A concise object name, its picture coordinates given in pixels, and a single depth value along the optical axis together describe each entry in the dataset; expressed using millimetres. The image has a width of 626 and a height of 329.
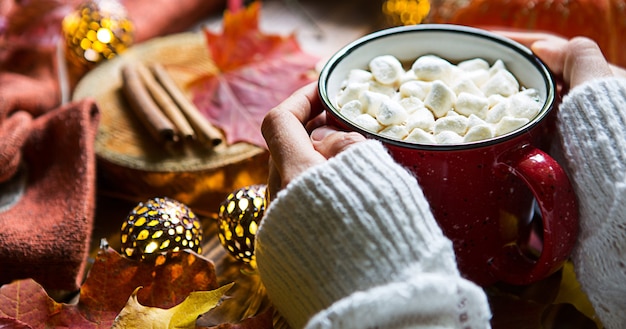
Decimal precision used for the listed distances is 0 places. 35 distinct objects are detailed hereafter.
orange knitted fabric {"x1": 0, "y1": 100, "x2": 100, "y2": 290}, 589
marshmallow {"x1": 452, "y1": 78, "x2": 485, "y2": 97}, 526
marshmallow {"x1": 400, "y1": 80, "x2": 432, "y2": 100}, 528
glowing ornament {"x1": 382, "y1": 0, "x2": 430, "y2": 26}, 920
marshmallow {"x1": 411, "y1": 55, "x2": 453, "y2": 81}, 541
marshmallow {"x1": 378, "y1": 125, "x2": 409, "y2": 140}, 491
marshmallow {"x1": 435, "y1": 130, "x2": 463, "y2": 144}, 480
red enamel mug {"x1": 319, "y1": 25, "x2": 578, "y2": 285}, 466
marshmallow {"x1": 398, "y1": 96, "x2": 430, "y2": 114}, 515
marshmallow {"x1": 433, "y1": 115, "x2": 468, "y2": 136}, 491
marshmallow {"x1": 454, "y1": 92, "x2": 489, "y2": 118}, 507
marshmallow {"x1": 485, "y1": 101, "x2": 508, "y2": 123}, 500
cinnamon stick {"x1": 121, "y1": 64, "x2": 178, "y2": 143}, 711
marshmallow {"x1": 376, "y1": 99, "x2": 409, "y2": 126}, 498
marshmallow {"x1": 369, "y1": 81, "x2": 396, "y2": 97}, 542
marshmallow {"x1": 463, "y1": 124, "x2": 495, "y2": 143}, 479
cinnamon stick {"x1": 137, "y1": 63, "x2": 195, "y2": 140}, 717
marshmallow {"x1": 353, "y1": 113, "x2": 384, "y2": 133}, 499
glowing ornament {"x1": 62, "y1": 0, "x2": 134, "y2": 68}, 860
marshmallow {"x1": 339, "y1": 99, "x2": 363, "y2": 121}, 513
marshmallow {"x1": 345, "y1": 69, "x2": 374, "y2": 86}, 551
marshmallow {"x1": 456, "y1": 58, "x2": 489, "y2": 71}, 562
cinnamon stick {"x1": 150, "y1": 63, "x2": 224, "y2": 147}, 708
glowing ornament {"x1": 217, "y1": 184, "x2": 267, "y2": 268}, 575
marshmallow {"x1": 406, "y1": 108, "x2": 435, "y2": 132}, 496
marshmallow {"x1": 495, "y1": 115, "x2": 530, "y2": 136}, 483
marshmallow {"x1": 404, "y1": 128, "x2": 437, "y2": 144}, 480
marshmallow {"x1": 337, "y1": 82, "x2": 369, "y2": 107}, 531
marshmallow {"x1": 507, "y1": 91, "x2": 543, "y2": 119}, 495
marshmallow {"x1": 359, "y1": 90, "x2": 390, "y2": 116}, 514
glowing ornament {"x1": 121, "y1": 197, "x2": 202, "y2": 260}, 577
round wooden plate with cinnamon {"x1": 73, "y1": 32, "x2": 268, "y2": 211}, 686
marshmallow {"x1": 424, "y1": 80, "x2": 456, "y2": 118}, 511
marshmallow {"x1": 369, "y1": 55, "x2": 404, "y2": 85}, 548
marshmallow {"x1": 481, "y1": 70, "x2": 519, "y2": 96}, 528
